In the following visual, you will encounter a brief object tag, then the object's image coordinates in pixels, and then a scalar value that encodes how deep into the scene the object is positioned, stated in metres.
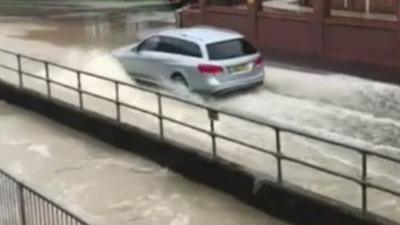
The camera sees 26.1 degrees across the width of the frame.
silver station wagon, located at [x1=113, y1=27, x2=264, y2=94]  21.45
